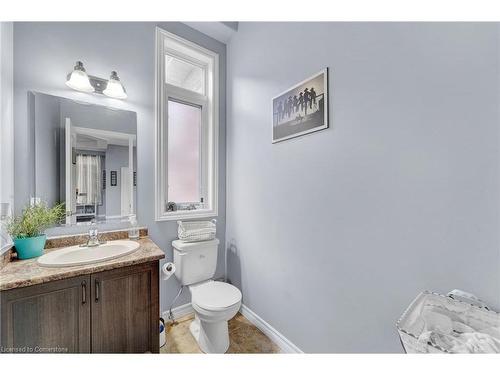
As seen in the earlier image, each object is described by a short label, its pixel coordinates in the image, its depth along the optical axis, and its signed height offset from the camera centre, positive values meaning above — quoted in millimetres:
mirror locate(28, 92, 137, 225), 1386 +228
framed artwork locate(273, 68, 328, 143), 1267 +543
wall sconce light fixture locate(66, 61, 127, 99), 1389 +764
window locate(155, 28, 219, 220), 1879 +577
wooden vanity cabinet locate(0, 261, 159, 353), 972 -680
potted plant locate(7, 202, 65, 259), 1176 -249
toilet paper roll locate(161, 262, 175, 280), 1623 -657
